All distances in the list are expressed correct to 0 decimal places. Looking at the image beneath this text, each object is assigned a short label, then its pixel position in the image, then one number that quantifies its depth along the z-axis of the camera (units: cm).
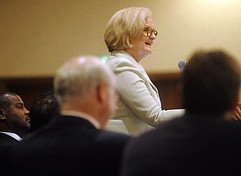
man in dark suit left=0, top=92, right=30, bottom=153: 602
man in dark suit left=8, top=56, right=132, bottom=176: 397
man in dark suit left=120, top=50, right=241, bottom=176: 381
